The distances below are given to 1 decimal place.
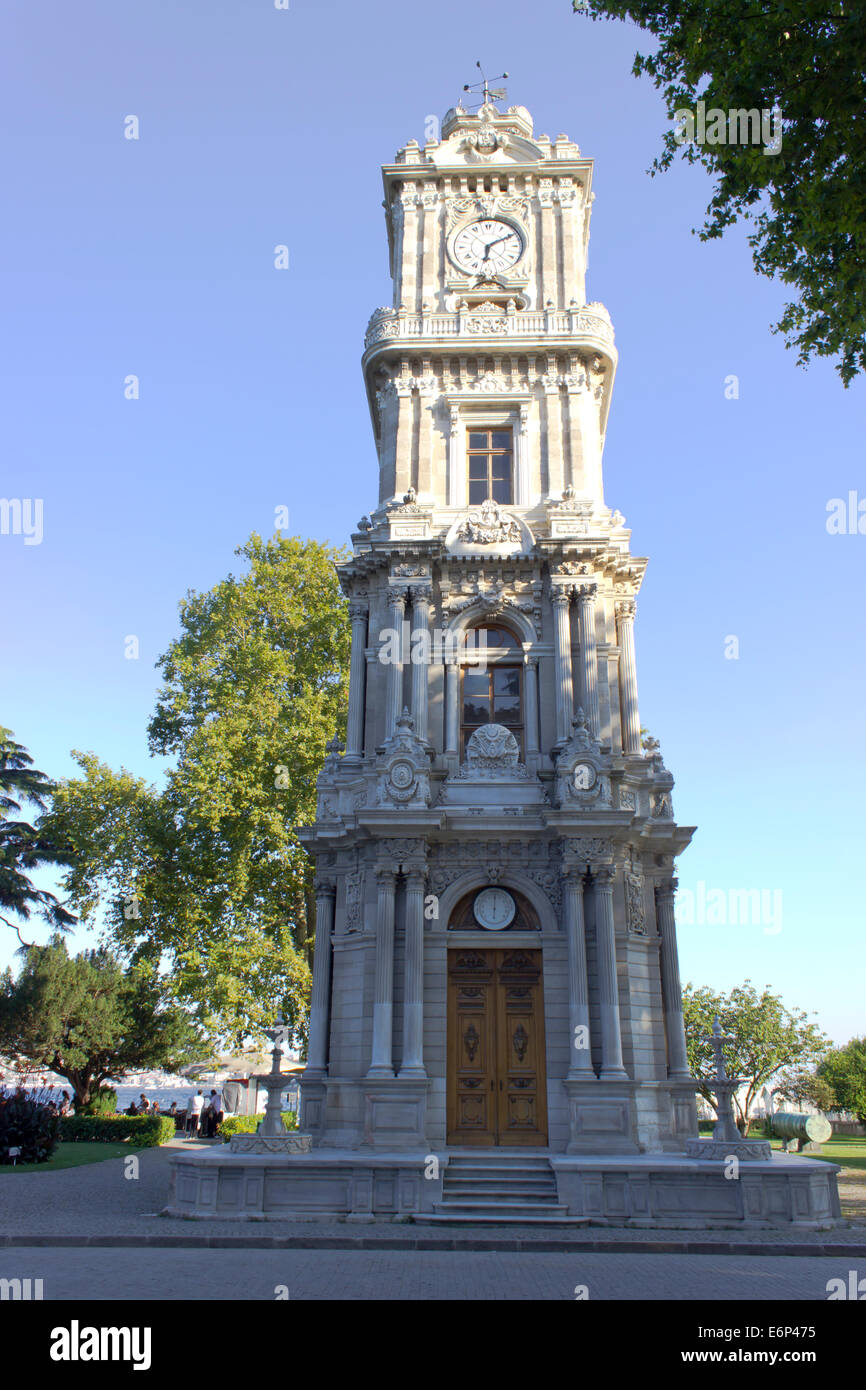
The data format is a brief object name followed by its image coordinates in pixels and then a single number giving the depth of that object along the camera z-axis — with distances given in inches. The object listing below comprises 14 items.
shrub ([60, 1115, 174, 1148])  1320.1
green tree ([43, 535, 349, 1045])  1185.4
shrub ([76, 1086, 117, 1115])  1435.8
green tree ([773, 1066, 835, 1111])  2282.2
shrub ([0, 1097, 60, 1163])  1011.3
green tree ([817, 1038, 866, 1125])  2064.5
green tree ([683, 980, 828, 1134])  2181.3
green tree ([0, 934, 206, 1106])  1375.5
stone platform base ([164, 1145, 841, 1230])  623.8
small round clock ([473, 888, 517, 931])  810.2
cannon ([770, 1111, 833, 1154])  1428.4
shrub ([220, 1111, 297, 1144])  1289.4
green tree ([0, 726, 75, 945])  1342.3
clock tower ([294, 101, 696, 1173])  772.0
